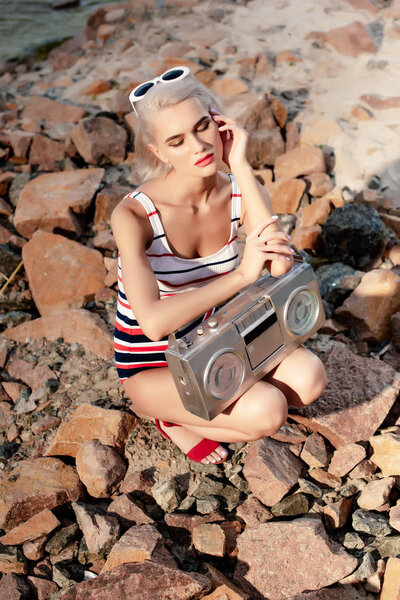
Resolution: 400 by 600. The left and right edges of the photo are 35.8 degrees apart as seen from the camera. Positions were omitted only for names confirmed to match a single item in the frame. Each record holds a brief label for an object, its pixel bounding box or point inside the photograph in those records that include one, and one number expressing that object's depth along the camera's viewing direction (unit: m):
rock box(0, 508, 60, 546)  1.96
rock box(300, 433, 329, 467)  2.10
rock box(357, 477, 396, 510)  1.93
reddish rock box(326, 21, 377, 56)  4.59
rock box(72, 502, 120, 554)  1.91
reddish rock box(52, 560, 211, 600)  1.63
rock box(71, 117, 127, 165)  3.87
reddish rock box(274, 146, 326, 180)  3.56
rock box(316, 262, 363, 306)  2.86
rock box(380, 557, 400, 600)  1.65
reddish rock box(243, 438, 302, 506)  2.00
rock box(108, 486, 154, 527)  1.98
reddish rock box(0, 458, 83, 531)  2.03
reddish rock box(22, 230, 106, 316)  3.01
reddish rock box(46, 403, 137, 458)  2.22
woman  1.77
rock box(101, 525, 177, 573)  1.75
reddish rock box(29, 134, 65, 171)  4.00
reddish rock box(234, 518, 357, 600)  1.73
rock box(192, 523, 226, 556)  1.85
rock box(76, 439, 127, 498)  2.09
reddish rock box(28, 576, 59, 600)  1.81
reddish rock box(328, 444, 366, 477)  2.06
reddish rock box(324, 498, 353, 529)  1.90
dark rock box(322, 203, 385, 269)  3.01
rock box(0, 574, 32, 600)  1.77
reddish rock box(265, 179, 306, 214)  3.43
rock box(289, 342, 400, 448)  2.13
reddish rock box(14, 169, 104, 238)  3.34
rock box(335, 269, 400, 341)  2.69
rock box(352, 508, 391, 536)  1.87
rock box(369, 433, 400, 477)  2.01
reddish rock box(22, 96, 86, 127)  4.41
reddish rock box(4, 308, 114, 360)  2.68
